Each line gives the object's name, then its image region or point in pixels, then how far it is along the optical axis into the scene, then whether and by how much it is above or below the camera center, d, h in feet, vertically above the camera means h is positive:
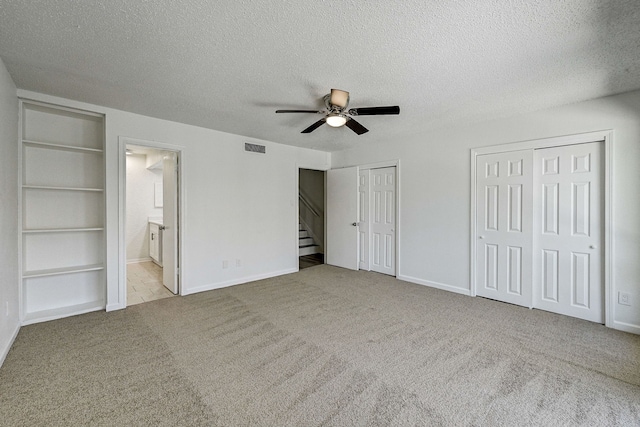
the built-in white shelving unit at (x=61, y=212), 9.85 -0.01
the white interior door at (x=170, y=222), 12.82 -0.46
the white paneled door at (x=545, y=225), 9.65 -0.48
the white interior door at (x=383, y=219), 15.60 -0.39
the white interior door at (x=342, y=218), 17.37 -0.36
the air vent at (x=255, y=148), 14.70 +3.48
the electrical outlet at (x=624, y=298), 9.05 -2.81
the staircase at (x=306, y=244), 22.57 -2.63
